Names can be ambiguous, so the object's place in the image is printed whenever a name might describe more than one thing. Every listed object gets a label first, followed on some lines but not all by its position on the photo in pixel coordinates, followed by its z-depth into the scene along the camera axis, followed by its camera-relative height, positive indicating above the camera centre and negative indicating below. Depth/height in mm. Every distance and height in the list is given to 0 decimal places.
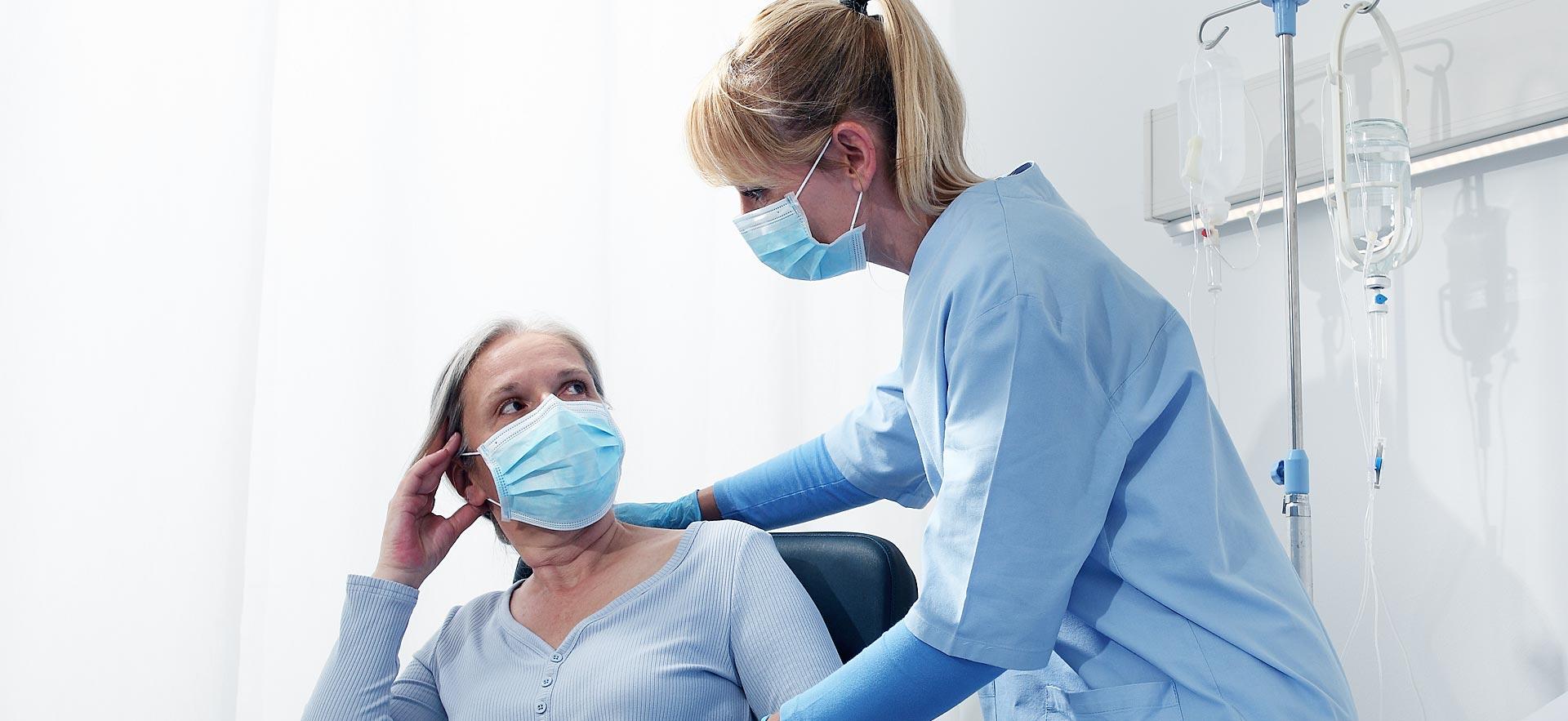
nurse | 888 -29
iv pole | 1659 +87
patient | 1312 -223
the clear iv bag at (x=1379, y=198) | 1782 +320
